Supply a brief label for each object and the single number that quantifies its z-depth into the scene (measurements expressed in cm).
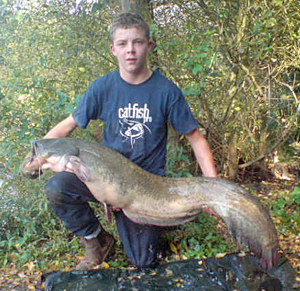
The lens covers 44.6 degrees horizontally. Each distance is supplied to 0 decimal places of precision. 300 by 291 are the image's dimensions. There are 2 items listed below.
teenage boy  256
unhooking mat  233
